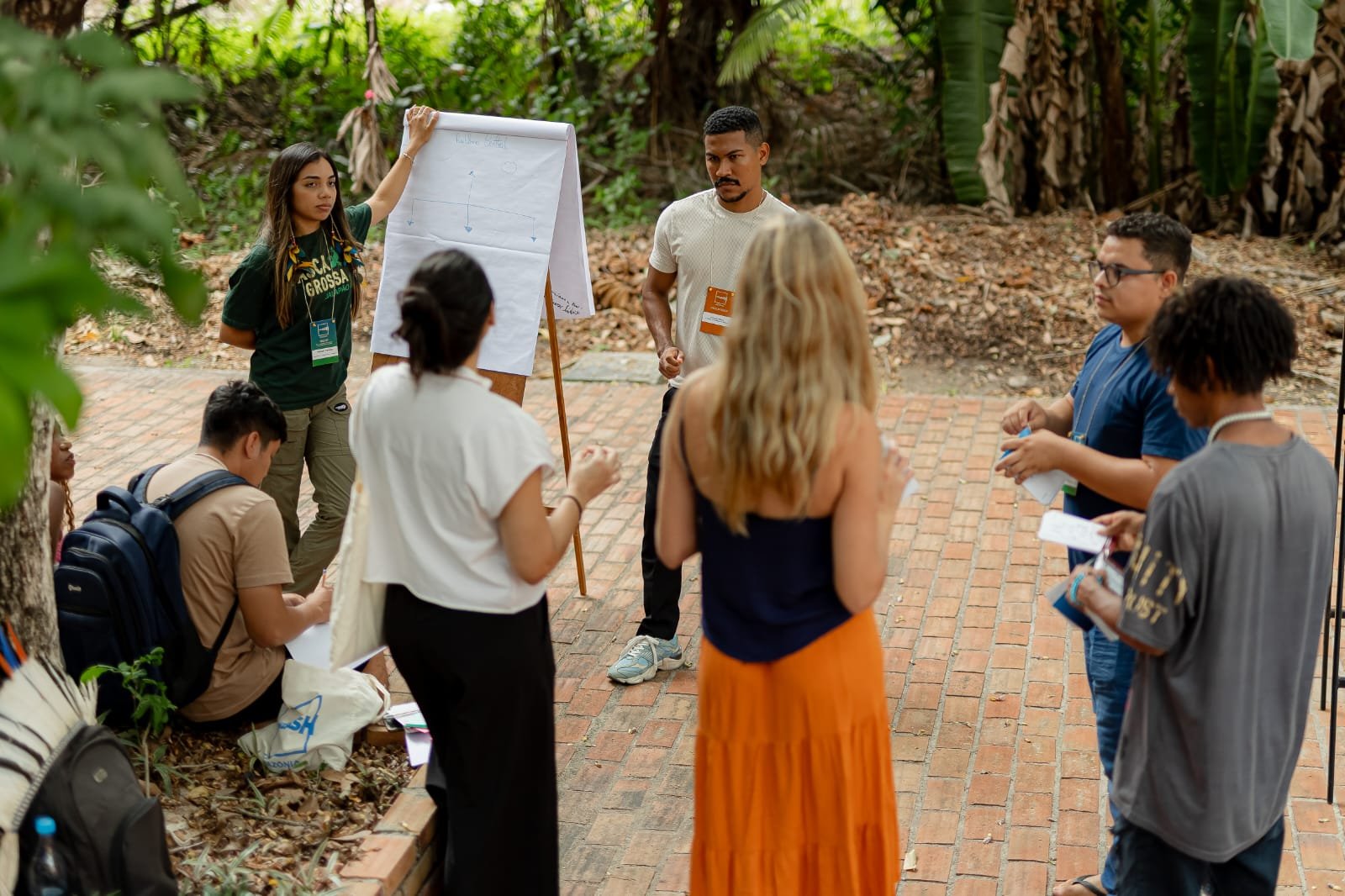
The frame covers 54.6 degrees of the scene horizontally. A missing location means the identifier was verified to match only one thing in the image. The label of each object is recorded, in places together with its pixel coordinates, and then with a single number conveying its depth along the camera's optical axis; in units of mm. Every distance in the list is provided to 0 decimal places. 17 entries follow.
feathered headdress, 2980
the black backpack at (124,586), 3787
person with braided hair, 4328
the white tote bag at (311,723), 4059
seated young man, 3844
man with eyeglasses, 3434
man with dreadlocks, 2754
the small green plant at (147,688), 3750
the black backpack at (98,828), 3045
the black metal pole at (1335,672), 4094
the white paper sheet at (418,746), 4207
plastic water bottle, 3006
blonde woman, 2812
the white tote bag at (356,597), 3355
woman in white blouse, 3090
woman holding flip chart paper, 4871
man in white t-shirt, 4863
